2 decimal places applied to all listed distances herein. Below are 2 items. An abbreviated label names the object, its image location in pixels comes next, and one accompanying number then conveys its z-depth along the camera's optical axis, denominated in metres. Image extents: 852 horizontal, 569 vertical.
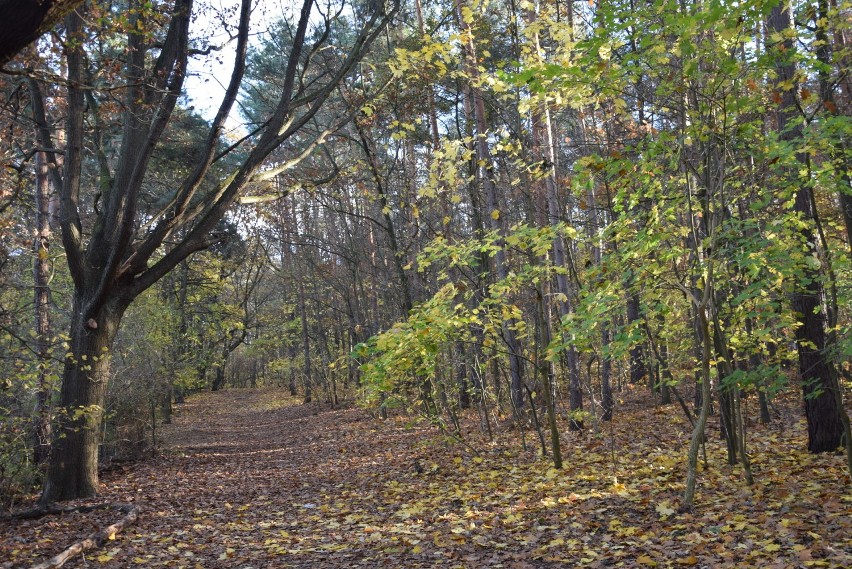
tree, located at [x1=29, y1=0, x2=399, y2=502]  8.02
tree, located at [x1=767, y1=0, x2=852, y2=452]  6.45
